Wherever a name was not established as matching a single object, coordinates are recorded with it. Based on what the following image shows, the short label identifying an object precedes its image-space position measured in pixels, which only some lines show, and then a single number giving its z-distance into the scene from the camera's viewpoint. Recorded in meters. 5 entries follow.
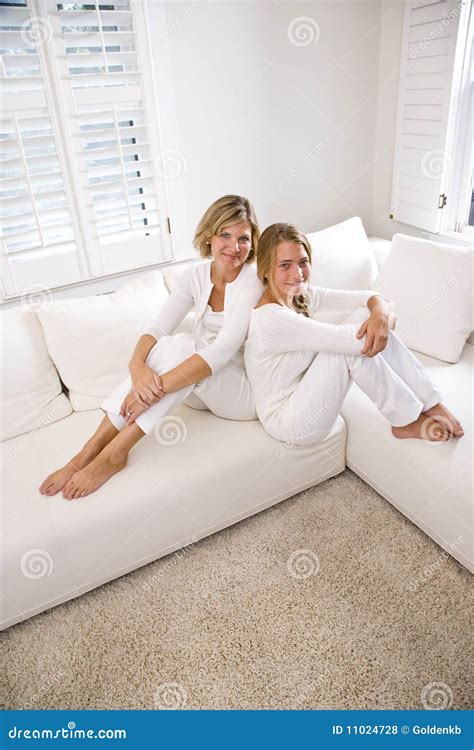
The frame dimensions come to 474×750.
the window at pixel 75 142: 1.86
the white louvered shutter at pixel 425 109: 2.20
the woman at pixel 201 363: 1.57
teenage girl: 1.54
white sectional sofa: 1.46
